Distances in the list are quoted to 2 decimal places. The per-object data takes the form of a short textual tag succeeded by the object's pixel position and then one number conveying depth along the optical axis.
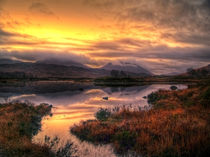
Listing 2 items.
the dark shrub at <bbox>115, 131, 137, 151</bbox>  11.96
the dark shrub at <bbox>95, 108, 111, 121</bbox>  19.36
